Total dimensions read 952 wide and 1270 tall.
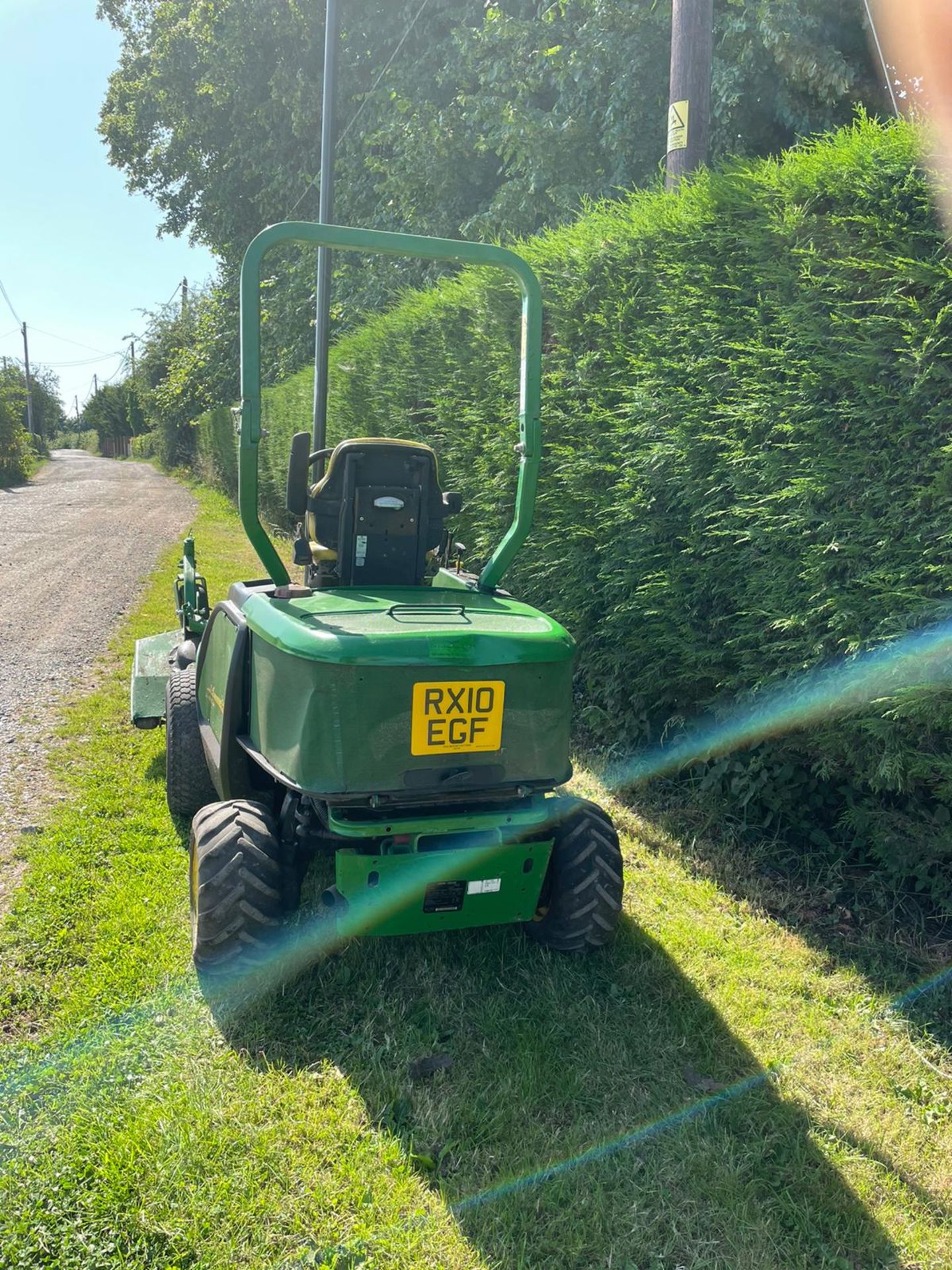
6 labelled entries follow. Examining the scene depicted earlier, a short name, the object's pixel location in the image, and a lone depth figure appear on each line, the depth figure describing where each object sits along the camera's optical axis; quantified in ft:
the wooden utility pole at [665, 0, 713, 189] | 16.60
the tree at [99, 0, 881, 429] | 28.45
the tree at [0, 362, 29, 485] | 97.81
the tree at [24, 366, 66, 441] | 235.40
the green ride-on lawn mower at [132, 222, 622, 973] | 9.47
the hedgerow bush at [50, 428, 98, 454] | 281.95
